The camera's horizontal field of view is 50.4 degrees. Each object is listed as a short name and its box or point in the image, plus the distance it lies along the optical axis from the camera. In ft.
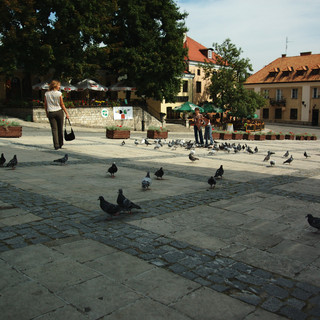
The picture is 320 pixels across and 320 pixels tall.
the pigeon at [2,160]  27.65
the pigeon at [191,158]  35.98
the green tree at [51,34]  85.81
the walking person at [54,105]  33.30
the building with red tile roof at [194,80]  159.43
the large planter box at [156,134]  64.18
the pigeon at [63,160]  29.86
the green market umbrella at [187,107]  127.03
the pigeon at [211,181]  23.02
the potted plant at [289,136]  96.37
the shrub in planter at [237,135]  81.25
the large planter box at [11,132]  51.64
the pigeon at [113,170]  25.91
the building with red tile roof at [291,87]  180.86
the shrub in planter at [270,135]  87.15
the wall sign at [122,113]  108.27
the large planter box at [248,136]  83.41
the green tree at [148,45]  106.42
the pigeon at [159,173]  25.62
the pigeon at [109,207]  15.84
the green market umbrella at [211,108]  147.35
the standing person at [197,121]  50.65
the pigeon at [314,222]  14.87
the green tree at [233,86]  145.48
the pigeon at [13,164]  26.98
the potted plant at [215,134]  75.29
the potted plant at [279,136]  90.04
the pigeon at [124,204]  16.30
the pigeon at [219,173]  26.67
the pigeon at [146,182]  22.01
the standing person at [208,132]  52.64
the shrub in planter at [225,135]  78.18
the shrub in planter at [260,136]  83.49
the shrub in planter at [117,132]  59.47
